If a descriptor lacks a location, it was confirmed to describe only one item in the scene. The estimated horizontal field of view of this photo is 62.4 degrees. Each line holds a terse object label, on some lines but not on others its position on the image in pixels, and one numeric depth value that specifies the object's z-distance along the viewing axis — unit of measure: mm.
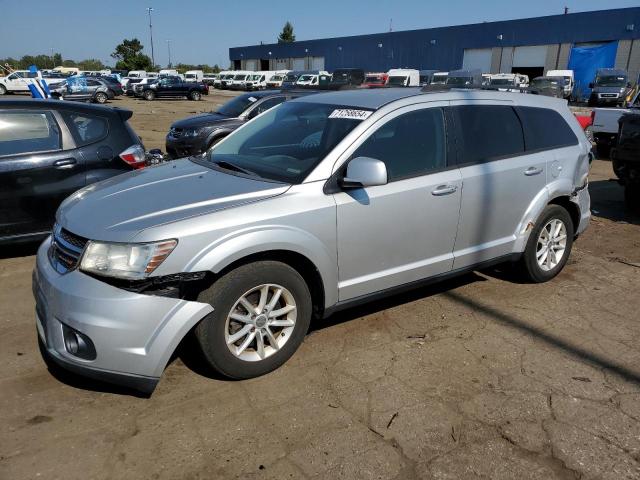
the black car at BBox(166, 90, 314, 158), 10758
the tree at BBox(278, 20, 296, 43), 89812
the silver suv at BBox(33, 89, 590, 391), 2824
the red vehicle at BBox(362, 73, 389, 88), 34722
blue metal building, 38500
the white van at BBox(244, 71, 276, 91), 52094
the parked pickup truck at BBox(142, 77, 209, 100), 37250
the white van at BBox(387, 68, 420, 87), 33875
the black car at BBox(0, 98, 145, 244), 4979
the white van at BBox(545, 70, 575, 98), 34319
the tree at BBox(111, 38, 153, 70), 80050
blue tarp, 38344
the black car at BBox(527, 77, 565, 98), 29622
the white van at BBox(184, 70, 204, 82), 62781
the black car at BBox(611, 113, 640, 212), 6868
